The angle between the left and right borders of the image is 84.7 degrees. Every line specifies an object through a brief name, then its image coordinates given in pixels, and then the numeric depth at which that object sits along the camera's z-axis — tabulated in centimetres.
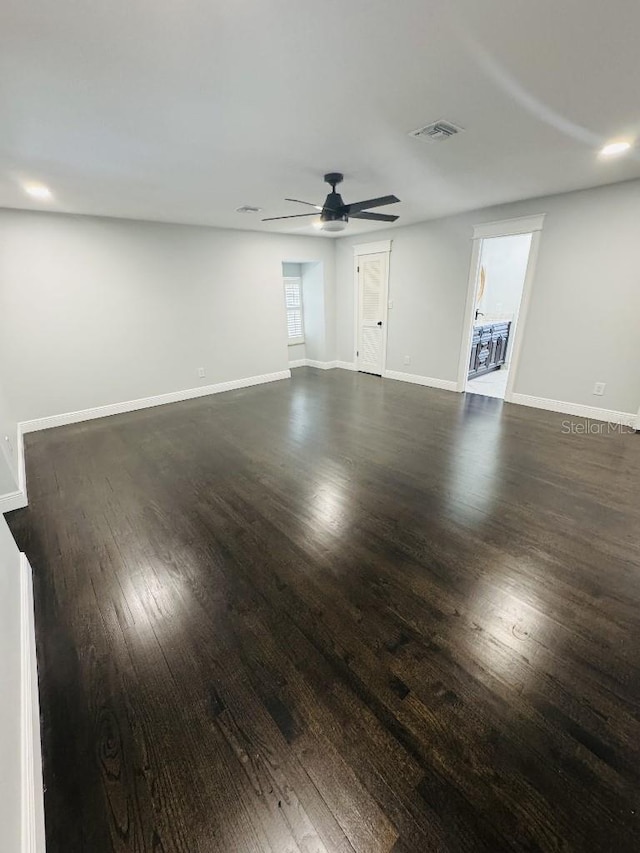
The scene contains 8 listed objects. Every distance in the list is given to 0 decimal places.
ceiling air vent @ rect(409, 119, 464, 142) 220
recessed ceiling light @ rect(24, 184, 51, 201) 314
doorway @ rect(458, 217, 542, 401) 530
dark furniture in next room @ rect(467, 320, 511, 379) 599
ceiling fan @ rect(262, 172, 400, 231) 309
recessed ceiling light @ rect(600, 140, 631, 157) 257
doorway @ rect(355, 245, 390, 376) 611
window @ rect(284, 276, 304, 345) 717
